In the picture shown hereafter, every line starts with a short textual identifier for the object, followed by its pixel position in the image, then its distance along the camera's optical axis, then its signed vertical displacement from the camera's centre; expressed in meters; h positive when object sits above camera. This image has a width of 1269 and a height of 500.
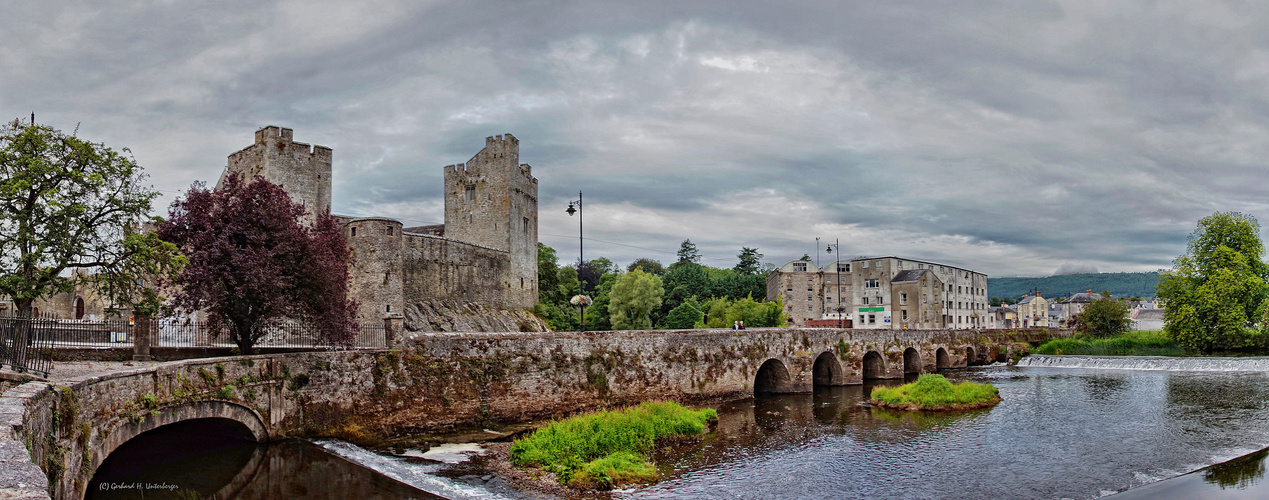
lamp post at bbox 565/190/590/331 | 34.19 +0.09
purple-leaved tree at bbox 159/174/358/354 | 20.30 +1.26
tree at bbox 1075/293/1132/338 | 68.00 -2.17
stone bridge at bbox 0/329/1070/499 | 11.41 -2.32
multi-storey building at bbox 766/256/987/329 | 78.12 +0.74
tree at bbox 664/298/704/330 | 68.06 -1.64
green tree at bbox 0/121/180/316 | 17.20 +2.31
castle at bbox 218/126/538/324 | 40.44 +4.58
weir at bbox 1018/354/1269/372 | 44.09 -4.58
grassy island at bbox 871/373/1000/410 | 30.25 -4.27
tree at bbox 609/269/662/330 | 62.78 -0.08
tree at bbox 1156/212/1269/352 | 49.25 +0.28
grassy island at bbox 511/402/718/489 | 17.61 -4.05
